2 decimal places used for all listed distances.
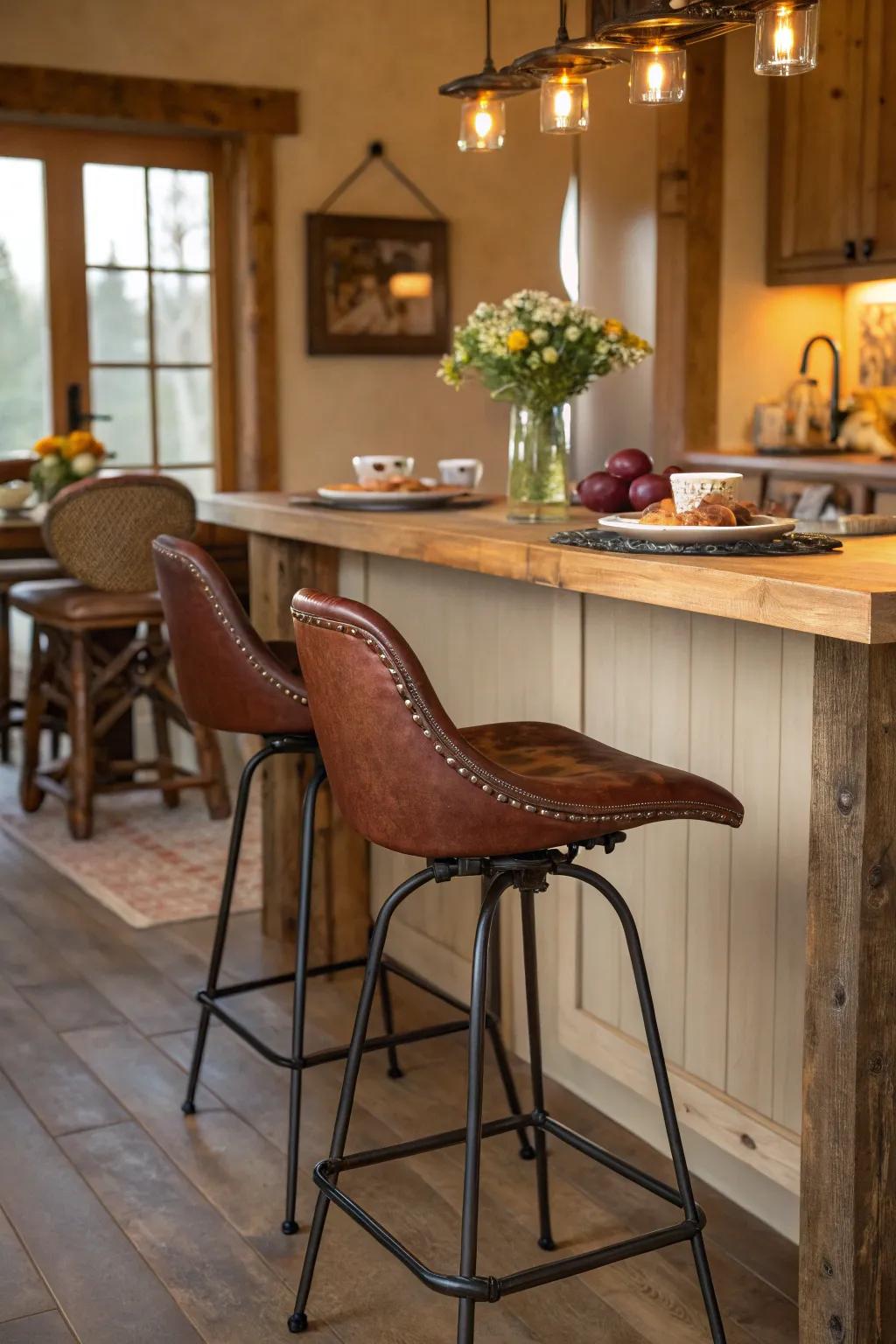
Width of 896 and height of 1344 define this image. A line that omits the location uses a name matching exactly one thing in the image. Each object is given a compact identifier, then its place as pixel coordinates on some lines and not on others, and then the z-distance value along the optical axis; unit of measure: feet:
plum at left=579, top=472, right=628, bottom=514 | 8.84
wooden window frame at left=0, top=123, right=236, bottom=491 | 19.29
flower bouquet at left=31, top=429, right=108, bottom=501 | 16.31
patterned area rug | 12.93
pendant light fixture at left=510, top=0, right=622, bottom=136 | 8.55
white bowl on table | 16.16
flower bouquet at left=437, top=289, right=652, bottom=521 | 8.75
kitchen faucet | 18.93
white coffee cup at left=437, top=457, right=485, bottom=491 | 10.69
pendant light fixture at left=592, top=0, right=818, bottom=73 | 7.45
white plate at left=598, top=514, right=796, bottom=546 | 6.75
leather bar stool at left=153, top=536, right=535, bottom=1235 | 8.04
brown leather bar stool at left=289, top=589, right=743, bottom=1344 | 5.75
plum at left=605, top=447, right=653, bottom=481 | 8.84
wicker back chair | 14.39
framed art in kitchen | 20.47
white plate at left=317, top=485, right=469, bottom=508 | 9.57
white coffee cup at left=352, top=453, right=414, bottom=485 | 10.29
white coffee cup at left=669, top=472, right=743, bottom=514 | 7.23
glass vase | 9.22
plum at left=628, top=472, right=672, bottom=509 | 8.40
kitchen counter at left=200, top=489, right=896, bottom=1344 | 5.88
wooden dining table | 15.56
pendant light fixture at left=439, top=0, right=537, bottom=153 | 9.45
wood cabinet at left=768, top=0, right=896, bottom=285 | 17.89
